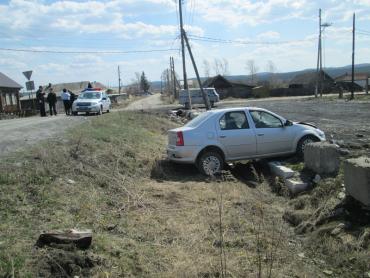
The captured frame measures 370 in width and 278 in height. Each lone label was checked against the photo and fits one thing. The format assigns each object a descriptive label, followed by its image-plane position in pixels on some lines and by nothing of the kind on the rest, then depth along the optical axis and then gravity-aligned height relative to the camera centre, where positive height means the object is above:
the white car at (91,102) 27.68 -1.63
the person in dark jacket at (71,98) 28.91 -1.42
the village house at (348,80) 84.75 -3.02
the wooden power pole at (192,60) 31.53 +0.77
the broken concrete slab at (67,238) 5.19 -1.82
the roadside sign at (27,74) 29.52 +0.24
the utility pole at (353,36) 54.59 +3.38
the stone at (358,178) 6.75 -1.71
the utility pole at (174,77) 79.12 -0.84
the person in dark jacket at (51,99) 27.30 -1.34
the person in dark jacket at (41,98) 27.81 -1.25
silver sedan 11.56 -1.73
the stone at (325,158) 9.62 -1.92
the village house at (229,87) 83.38 -3.30
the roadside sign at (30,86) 31.44 -0.56
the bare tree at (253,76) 141.15 -2.18
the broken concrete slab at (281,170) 10.27 -2.37
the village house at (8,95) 46.17 -1.74
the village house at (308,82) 81.56 -3.01
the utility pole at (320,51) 63.12 +2.00
